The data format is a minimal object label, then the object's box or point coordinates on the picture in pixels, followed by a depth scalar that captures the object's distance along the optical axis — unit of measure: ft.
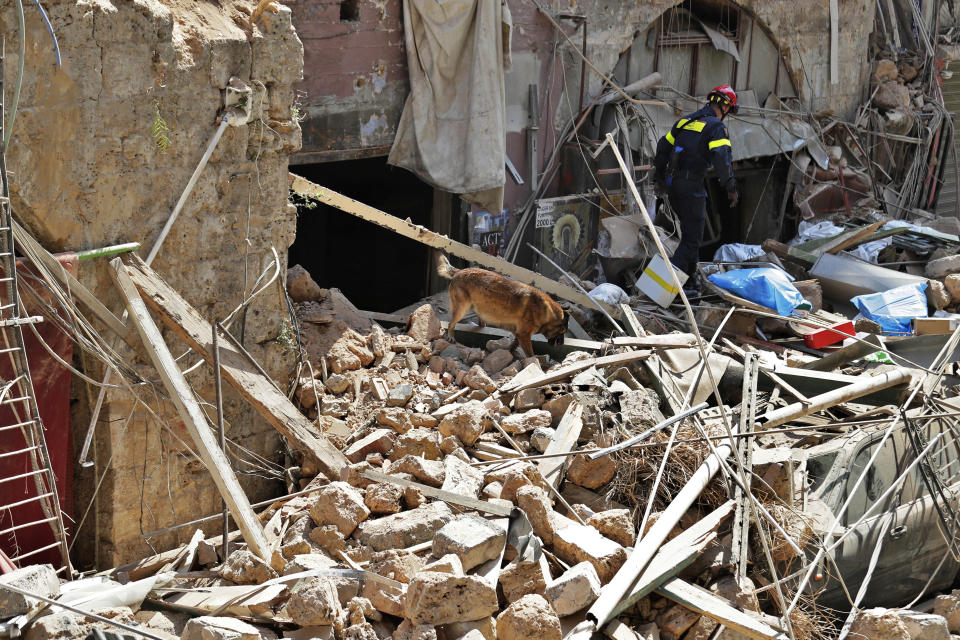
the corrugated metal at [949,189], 53.62
